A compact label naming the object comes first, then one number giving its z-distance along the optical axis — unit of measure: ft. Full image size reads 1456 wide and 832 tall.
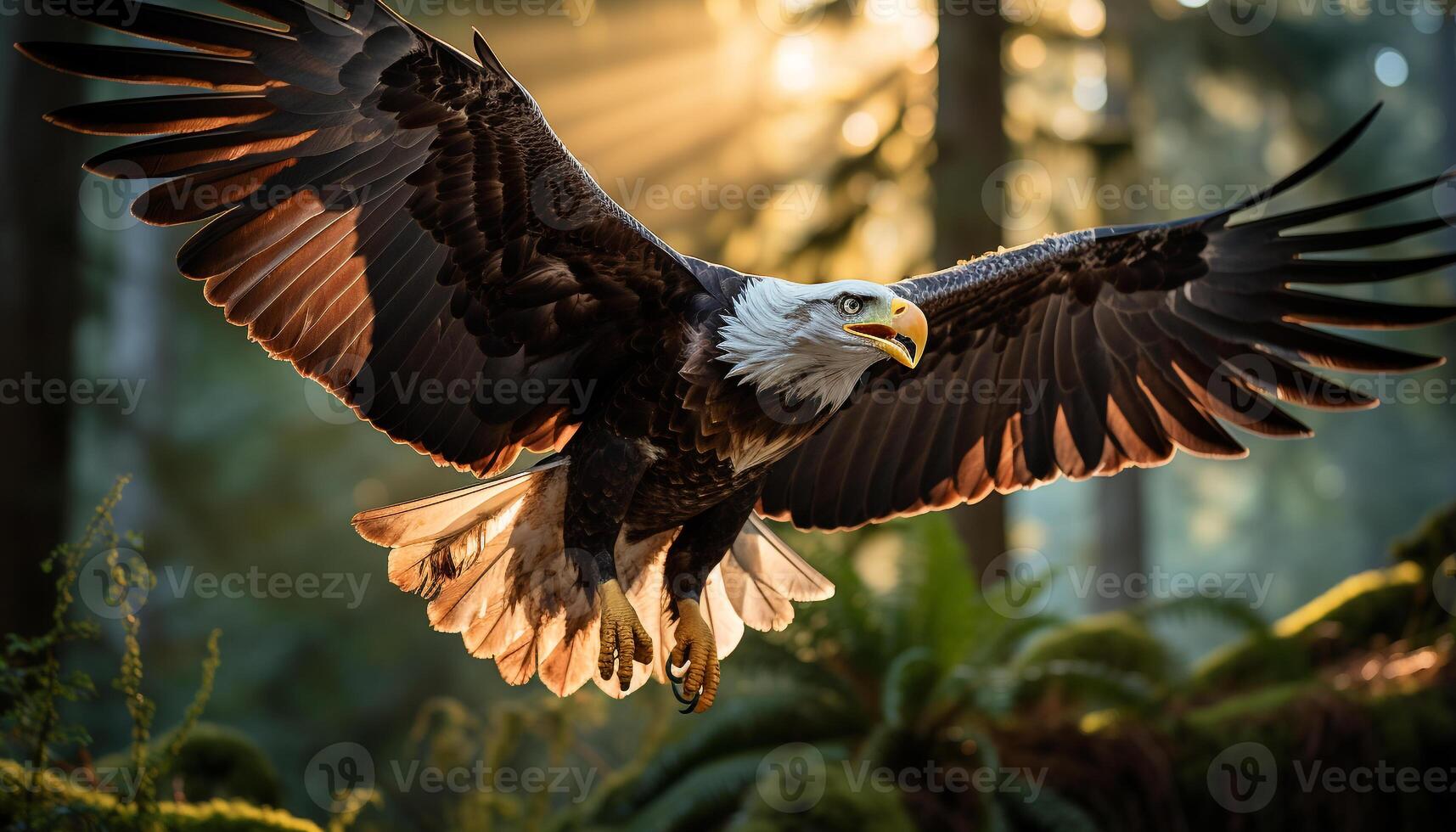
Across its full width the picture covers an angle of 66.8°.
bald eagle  9.91
